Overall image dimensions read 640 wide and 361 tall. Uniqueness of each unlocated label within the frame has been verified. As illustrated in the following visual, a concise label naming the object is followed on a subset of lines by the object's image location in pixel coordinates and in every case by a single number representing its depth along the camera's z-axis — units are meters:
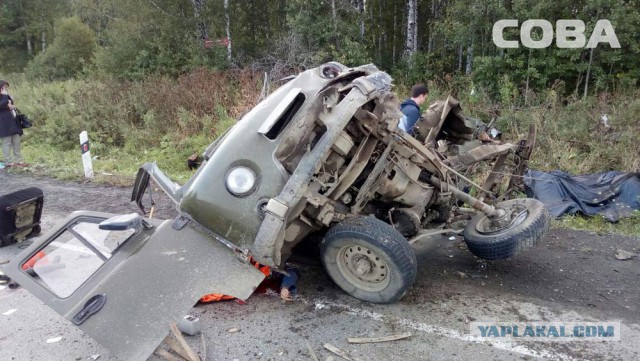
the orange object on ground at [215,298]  3.80
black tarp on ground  5.79
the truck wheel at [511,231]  3.62
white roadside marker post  8.27
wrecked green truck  3.04
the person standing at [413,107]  5.33
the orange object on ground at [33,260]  3.19
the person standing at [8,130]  9.14
